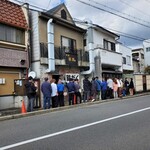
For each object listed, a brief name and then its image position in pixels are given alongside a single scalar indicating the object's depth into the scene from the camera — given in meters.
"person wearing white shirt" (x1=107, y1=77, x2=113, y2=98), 12.38
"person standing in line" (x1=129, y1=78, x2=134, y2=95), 14.30
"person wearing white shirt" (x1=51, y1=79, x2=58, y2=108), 9.12
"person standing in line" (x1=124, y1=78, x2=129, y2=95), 14.42
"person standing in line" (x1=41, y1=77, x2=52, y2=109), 8.76
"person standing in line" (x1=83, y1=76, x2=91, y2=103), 10.88
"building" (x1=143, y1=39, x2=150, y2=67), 37.68
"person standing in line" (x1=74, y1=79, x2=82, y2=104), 10.07
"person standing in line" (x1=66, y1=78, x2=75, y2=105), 9.94
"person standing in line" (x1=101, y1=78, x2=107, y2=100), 11.77
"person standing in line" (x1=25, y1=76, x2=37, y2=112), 8.20
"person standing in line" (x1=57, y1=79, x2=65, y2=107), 9.37
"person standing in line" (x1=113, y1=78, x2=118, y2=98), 12.54
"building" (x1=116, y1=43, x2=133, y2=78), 21.54
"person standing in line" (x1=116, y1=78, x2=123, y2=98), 12.92
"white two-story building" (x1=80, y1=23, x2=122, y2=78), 14.32
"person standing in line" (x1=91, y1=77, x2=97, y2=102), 11.13
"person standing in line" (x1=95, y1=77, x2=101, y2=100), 11.38
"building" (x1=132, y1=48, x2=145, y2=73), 33.00
